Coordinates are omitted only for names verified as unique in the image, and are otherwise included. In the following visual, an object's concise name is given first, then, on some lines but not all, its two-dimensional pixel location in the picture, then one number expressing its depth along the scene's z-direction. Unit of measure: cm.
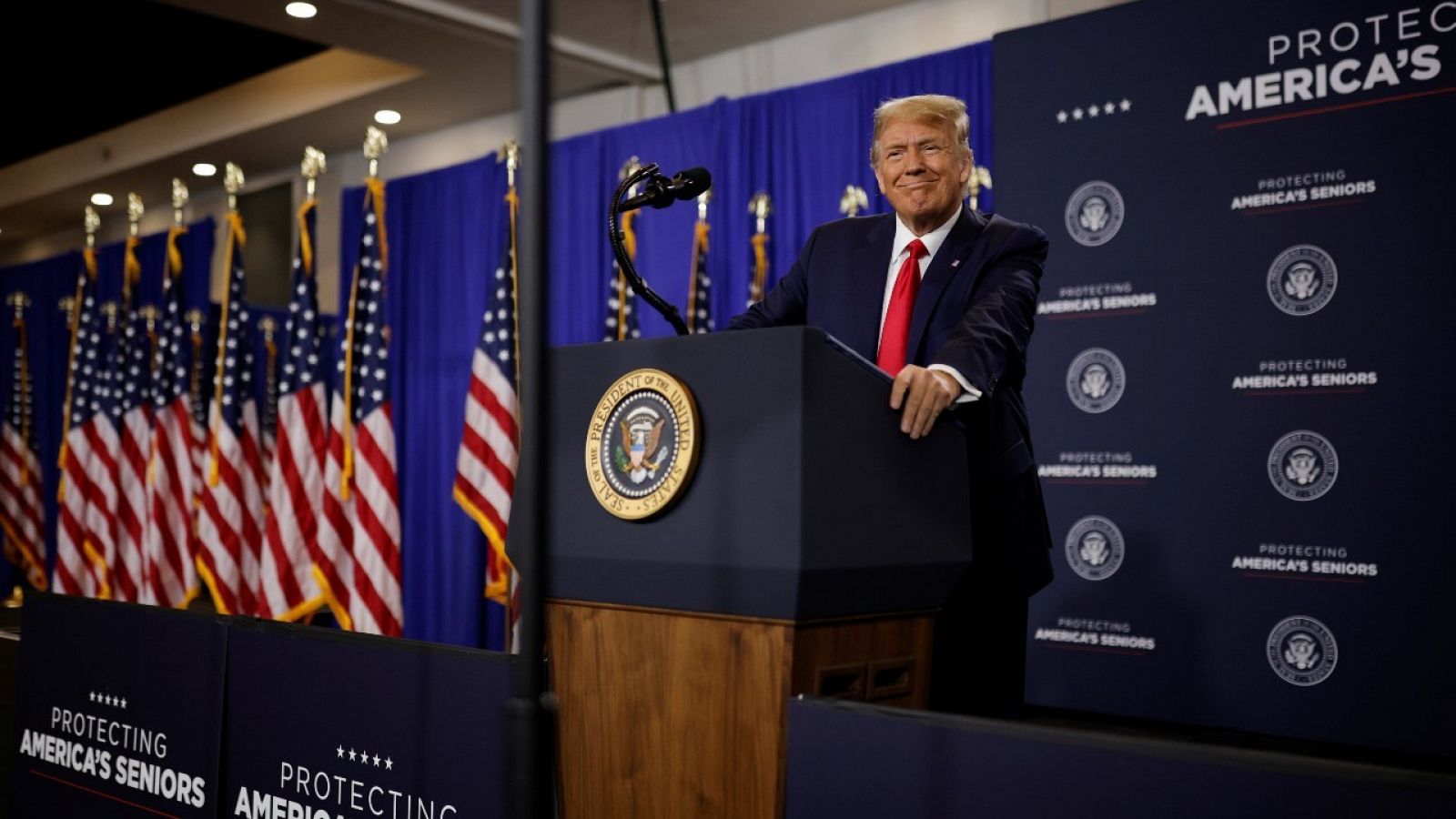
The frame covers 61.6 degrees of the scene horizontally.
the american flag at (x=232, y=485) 648
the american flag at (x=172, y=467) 721
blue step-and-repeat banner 359
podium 143
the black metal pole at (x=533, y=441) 85
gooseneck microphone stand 168
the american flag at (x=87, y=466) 765
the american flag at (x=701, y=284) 605
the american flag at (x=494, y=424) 614
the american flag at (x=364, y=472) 599
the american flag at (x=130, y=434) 755
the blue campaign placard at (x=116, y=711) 217
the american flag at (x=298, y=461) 619
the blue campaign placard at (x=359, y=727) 177
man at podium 187
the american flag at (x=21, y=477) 893
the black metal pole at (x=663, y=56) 663
